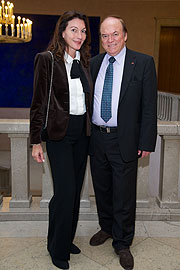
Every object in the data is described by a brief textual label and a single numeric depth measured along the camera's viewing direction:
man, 2.31
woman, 2.15
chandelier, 6.79
